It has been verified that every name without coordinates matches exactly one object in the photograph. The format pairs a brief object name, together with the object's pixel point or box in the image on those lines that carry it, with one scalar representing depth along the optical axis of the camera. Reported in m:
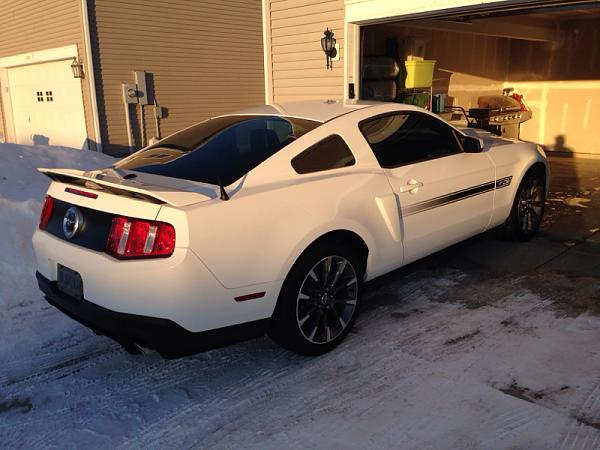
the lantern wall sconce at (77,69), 12.89
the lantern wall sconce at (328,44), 7.93
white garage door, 13.80
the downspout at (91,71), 12.70
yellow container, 10.77
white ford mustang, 2.76
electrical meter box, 13.69
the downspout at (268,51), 8.91
